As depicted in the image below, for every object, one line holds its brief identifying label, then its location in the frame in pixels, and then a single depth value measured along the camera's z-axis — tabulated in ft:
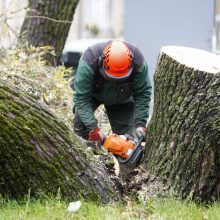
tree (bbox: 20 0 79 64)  60.03
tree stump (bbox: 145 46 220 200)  30.60
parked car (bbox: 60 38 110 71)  100.53
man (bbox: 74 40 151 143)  40.29
